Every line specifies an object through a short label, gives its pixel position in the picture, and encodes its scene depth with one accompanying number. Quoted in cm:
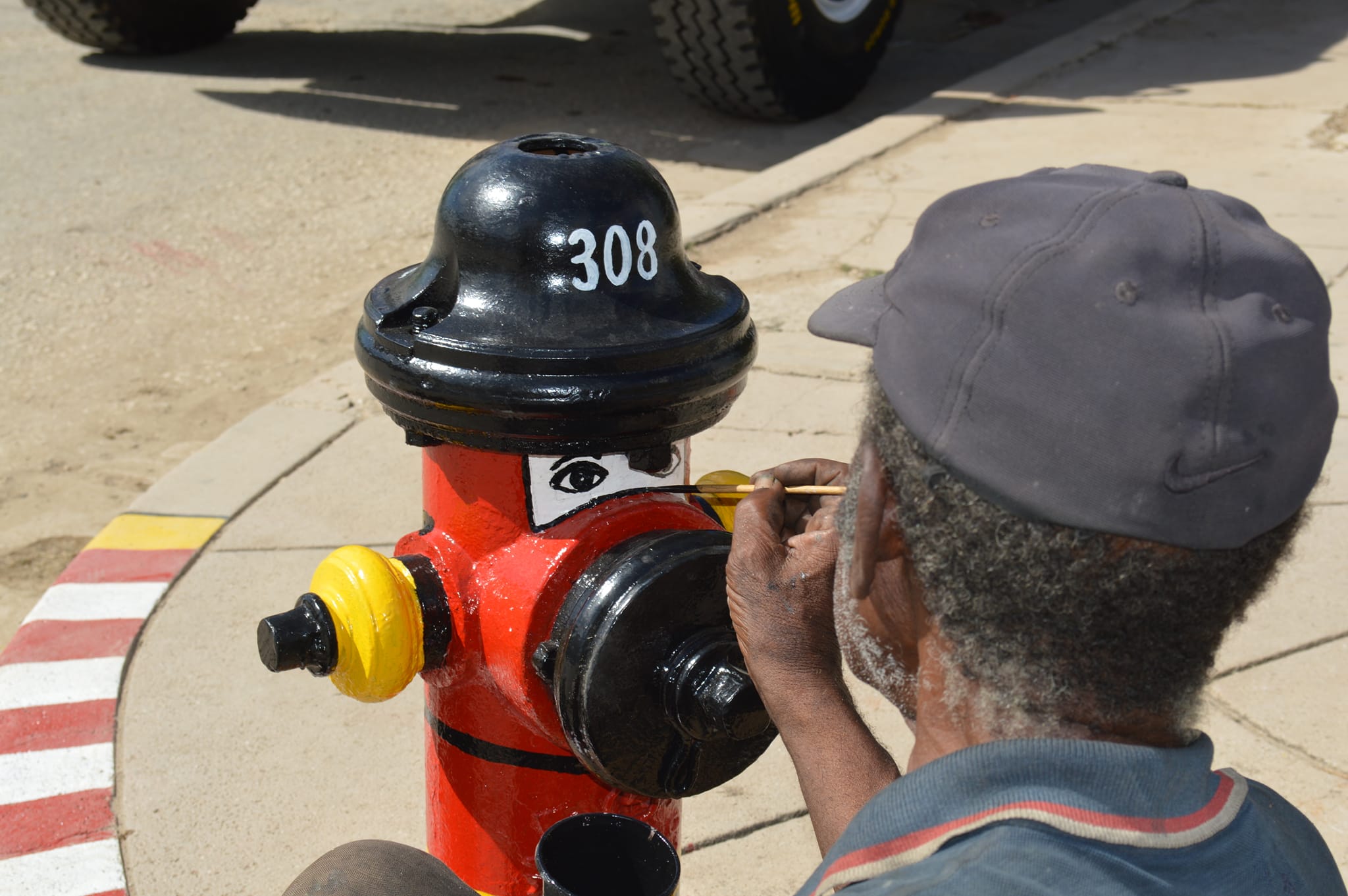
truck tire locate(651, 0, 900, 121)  593
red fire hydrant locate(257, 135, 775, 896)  142
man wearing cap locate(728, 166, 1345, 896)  97
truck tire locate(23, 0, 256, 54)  725
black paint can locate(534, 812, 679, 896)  146
